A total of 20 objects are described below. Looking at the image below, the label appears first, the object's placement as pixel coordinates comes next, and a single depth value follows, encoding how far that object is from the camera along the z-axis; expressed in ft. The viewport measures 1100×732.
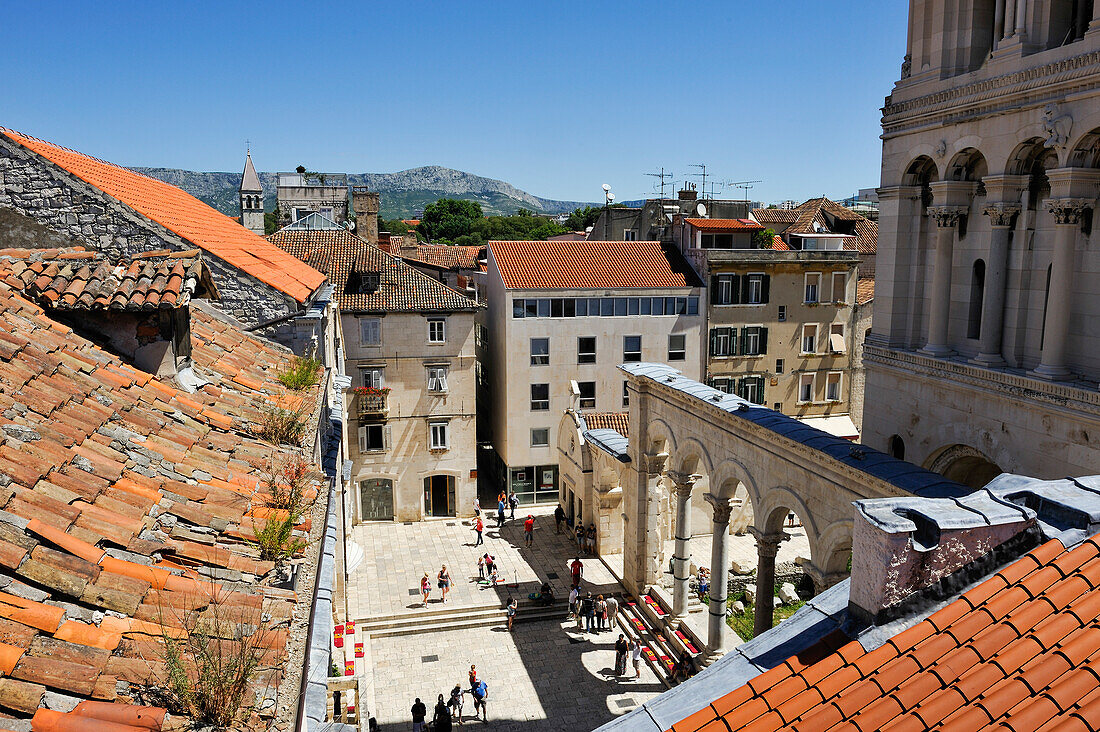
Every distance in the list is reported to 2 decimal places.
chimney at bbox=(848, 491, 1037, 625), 24.89
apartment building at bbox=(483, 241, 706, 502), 141.90
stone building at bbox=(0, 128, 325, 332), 50.88
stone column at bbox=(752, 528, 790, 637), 77.46
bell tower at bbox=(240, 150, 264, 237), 284.28
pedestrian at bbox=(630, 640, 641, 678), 90.91
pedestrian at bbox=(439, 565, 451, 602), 107.55
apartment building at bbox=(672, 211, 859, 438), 150.20
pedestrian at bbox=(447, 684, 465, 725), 79.87
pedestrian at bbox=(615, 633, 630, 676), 88.89
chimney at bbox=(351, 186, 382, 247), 209.87
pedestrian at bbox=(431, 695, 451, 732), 76.59
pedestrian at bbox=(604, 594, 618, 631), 102.01
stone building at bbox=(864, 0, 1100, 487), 51.62
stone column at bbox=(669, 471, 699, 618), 95.35
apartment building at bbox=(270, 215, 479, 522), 135.03
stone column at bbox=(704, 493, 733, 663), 85.20
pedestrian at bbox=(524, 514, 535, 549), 129.08
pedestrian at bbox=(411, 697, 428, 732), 76.64
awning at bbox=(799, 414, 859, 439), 152.13
